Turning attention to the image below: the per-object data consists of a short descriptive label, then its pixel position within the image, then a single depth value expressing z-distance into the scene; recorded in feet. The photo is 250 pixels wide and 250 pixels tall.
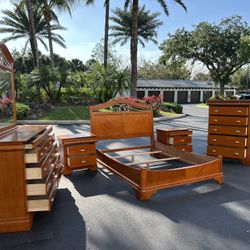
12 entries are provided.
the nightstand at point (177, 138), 17.57
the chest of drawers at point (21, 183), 8.34
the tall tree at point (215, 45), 79.77
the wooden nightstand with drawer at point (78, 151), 14.05
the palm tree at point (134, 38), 44.52
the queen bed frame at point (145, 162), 11.16
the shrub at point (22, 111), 39.86
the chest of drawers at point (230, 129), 16.40
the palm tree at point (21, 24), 77.20
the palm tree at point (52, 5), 55.31
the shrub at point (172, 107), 56.52
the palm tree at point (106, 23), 58.75
